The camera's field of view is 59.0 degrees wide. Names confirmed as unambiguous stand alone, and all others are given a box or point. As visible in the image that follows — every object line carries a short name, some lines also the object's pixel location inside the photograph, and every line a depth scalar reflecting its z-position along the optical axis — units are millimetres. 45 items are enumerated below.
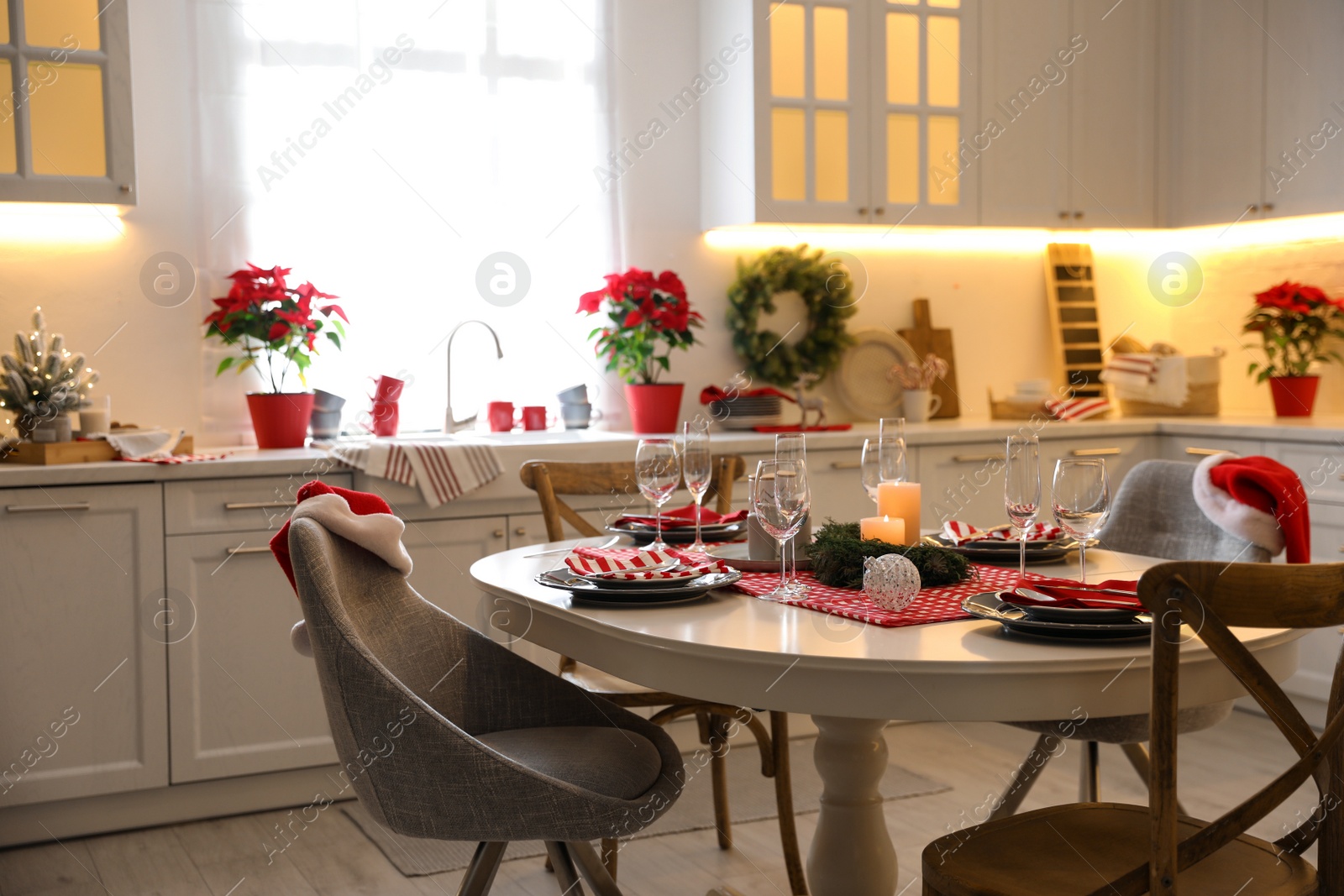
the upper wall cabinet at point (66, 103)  2895
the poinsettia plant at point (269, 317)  3182
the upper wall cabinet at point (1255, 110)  3871
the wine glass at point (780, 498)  1626
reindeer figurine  3824
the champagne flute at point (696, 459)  1939
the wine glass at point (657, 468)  1928
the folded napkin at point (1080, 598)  1409
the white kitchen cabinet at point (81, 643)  2721
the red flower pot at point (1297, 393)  3926
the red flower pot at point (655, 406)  3648
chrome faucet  3561
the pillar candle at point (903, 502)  1876
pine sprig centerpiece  1734
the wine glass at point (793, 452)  1695
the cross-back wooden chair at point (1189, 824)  1182
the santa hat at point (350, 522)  1604
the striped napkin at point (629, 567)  1689
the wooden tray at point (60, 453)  2779
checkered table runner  1502
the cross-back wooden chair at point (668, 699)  2230
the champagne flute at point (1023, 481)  1647
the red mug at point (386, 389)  3465
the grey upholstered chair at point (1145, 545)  2025
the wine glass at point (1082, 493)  1547
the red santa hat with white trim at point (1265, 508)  1856
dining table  1269
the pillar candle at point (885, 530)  1826
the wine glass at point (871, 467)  1913
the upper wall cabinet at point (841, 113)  3738
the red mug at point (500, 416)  3676
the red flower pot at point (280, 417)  3236
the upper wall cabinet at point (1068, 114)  4086
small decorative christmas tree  2889
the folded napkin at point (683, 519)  2178
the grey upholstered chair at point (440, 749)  1472
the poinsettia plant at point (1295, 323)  3902
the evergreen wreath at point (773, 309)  3992
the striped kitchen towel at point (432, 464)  2988
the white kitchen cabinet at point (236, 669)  2859
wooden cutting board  4316
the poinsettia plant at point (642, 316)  3576
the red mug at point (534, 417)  3711
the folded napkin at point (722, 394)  3789
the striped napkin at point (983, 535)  2006
